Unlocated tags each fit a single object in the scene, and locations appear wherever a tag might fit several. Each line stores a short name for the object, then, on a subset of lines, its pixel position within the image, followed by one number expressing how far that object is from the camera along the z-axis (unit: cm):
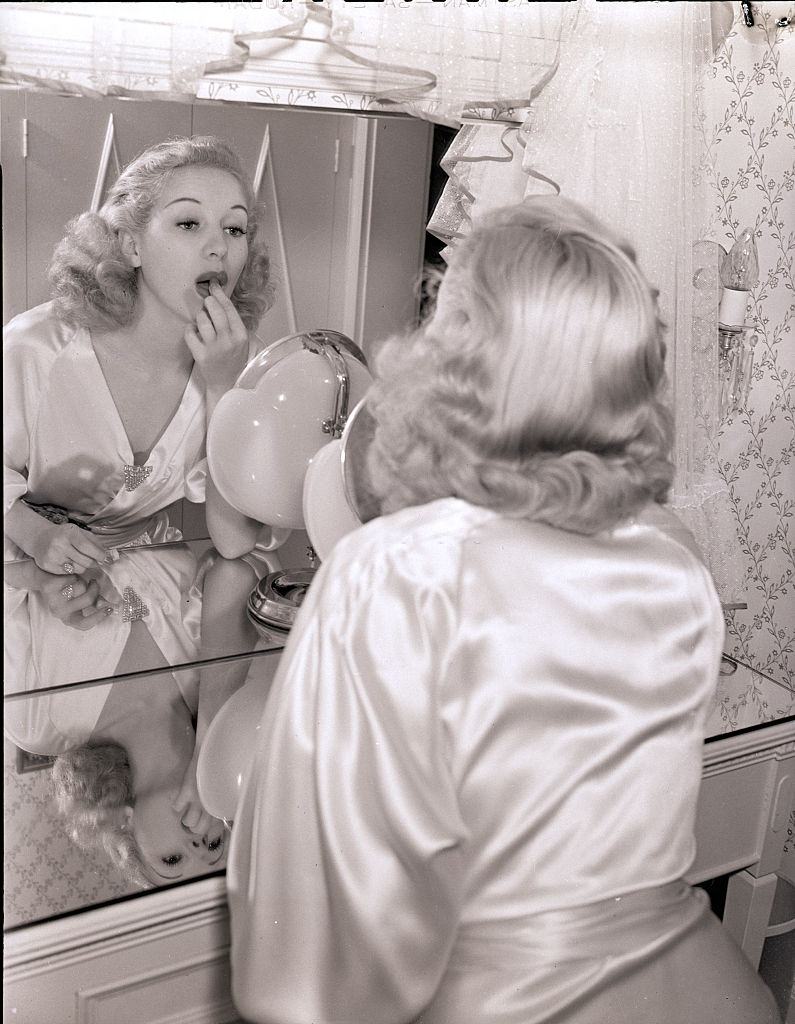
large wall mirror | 123
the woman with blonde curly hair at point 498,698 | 92
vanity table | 98
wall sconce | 143
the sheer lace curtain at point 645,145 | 131
